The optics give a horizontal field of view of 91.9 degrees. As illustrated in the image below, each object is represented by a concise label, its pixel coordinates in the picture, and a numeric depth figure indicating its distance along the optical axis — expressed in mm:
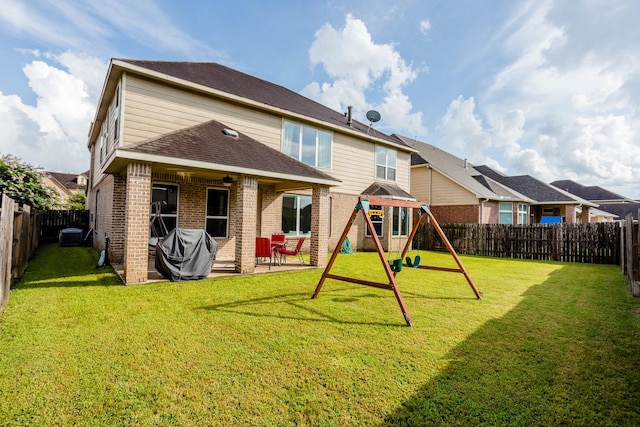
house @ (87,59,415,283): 8180
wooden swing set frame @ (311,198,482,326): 5379
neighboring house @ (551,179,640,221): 43375
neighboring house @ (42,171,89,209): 49031
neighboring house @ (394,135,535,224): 21219
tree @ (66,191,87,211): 32788
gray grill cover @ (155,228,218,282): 7879
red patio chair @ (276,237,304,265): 10398
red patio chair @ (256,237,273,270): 9923
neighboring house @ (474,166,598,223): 24859
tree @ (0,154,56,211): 16438
